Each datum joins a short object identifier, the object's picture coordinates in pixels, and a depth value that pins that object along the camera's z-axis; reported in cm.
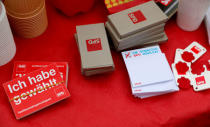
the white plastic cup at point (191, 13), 99
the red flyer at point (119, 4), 108
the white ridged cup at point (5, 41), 85
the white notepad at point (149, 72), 93
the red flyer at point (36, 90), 88
